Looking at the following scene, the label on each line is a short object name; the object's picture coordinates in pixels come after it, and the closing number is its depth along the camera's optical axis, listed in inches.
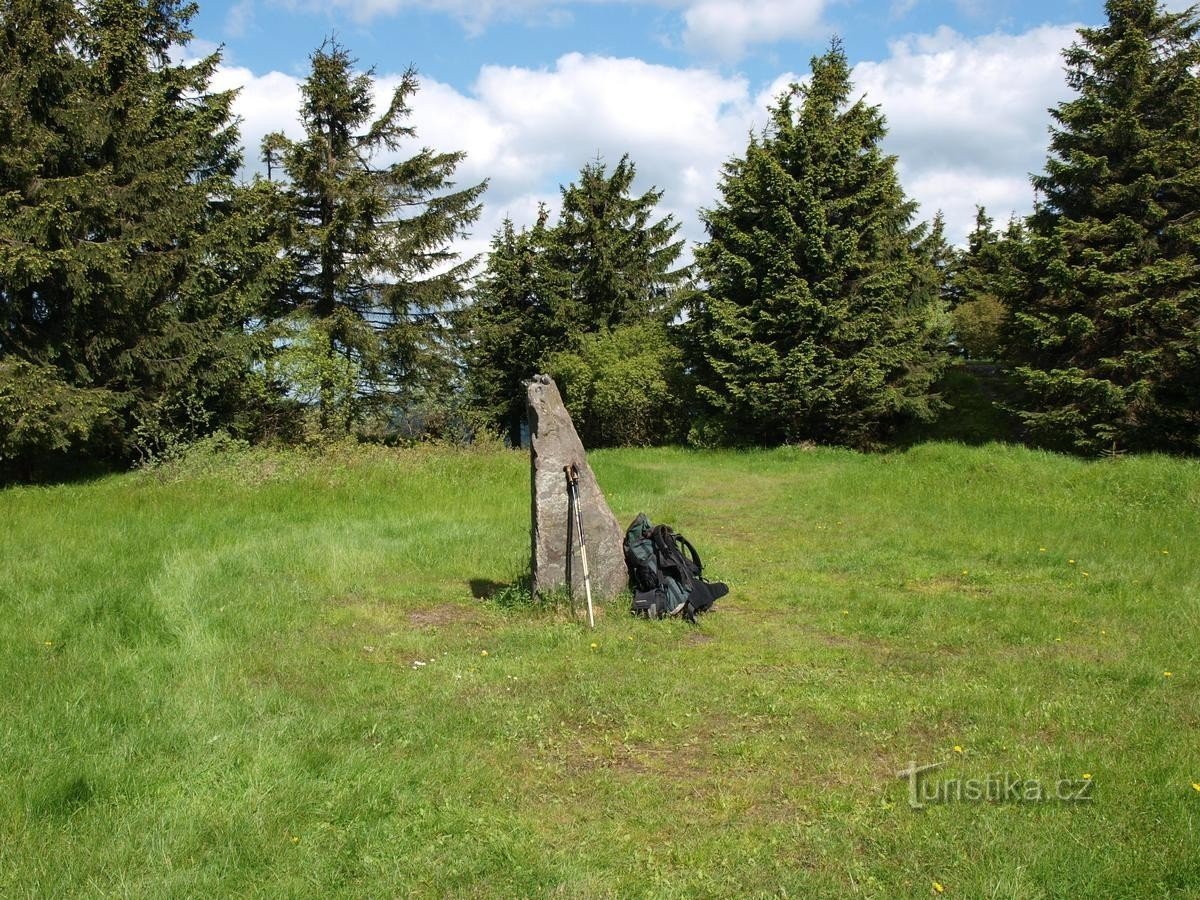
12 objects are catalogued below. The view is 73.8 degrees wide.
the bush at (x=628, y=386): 989.8
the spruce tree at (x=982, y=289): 713.6
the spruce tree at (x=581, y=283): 1176.8
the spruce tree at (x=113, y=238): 619.8
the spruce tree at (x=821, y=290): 814.5
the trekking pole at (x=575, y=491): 283.4
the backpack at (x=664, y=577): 281.9
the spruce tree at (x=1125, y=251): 640.4
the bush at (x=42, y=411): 584.1
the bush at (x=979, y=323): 925.8
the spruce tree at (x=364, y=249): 915.4
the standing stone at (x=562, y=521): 292.8
